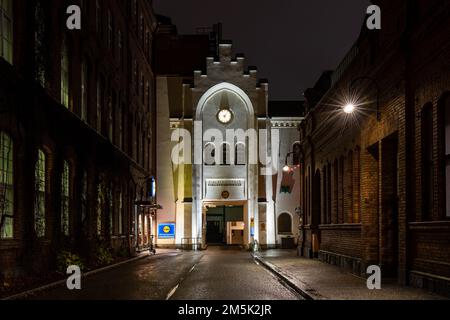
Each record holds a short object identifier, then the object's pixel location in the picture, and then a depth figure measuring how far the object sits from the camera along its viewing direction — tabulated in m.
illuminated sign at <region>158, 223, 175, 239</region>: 48.34
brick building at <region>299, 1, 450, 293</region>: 14.46
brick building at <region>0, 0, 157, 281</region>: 19.03
